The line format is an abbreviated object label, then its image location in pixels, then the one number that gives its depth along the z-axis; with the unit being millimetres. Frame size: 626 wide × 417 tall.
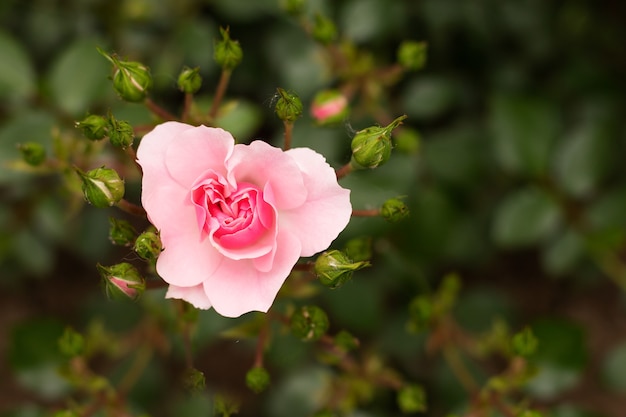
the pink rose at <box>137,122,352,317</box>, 466
